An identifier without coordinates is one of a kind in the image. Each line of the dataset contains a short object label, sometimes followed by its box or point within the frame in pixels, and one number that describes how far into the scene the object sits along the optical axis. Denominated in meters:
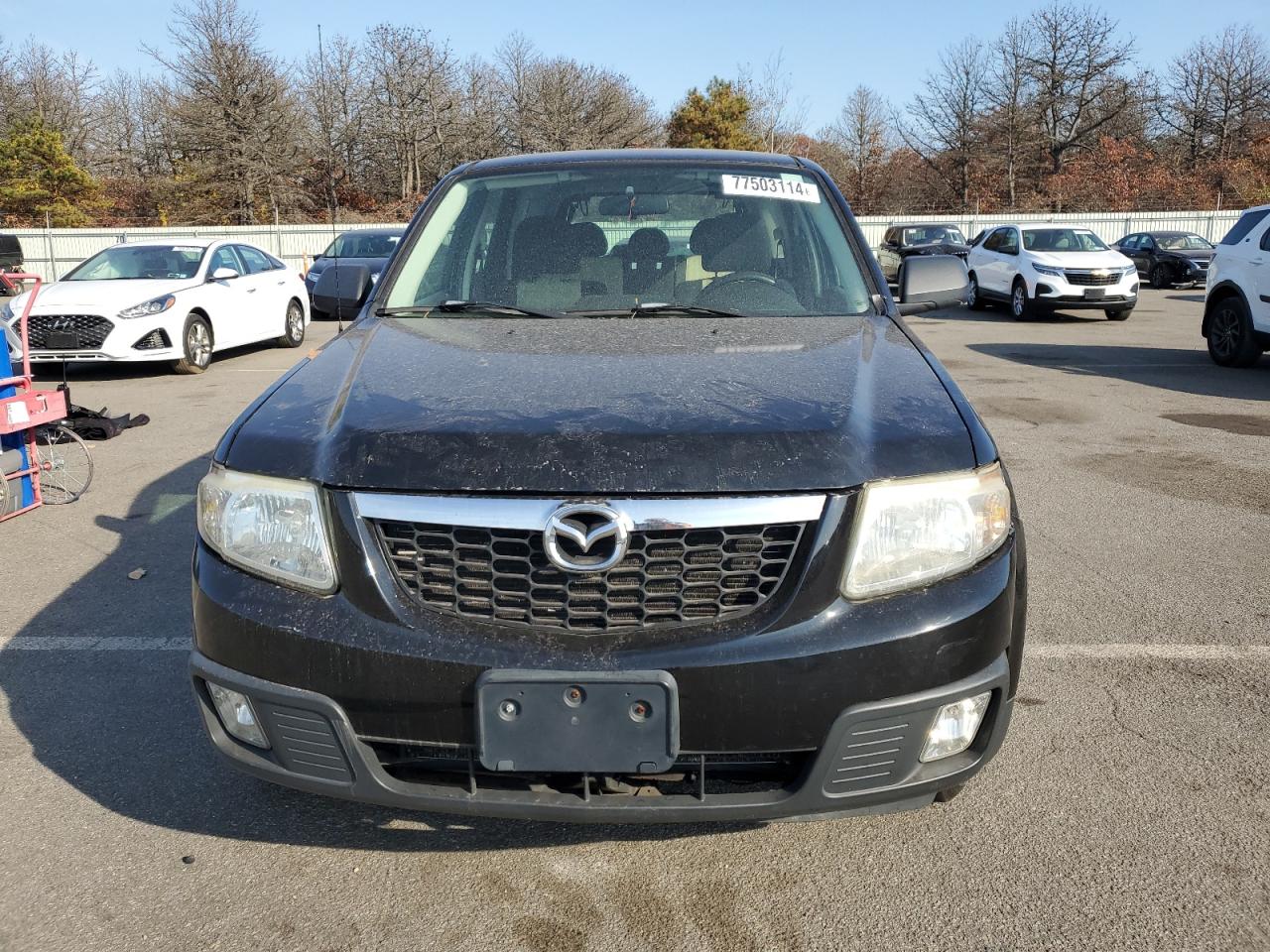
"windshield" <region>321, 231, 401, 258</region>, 20.38
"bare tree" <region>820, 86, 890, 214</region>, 54.62
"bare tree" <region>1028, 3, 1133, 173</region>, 50.16
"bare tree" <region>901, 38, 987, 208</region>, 51.75
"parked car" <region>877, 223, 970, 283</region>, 24.86
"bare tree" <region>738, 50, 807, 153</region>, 51.78
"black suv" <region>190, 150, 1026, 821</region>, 2.10
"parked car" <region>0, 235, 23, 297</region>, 28.55
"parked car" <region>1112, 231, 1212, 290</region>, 25.53
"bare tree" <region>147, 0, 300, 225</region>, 44.28
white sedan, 11.34
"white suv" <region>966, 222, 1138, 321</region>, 17.58
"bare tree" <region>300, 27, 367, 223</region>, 46.94
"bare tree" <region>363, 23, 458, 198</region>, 49.34
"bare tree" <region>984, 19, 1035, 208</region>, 50.84
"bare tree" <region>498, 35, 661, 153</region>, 52.56
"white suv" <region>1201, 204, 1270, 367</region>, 11.16
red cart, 5.82
